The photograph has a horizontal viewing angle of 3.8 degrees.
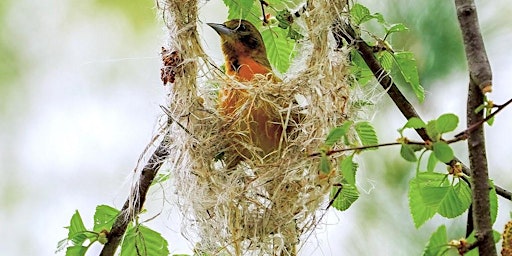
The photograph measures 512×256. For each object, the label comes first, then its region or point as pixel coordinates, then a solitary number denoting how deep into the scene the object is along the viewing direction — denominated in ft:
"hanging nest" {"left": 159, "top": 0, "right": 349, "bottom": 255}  13.92
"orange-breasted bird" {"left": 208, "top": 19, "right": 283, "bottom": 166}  13.98
